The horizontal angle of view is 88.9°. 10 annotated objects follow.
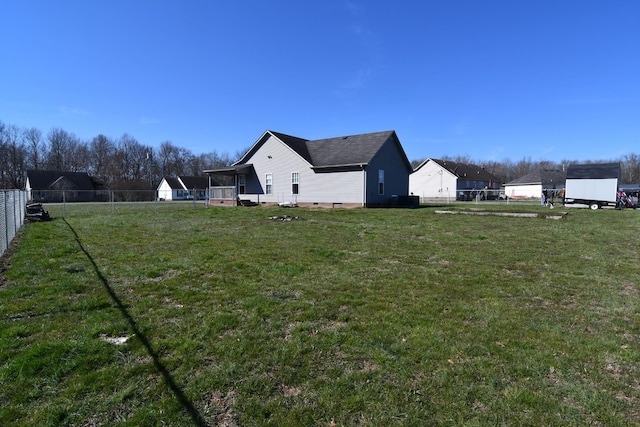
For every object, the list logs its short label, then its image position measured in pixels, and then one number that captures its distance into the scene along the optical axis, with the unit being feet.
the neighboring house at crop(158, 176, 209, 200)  211.61
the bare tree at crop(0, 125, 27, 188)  188.44
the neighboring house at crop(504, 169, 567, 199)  173.47
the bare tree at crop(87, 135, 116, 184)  222.28
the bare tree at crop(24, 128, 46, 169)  202.28
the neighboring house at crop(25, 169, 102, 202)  172.34
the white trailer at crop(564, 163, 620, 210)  79.56
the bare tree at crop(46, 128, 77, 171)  212.43
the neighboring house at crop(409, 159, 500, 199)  158.61
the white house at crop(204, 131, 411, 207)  75.10
